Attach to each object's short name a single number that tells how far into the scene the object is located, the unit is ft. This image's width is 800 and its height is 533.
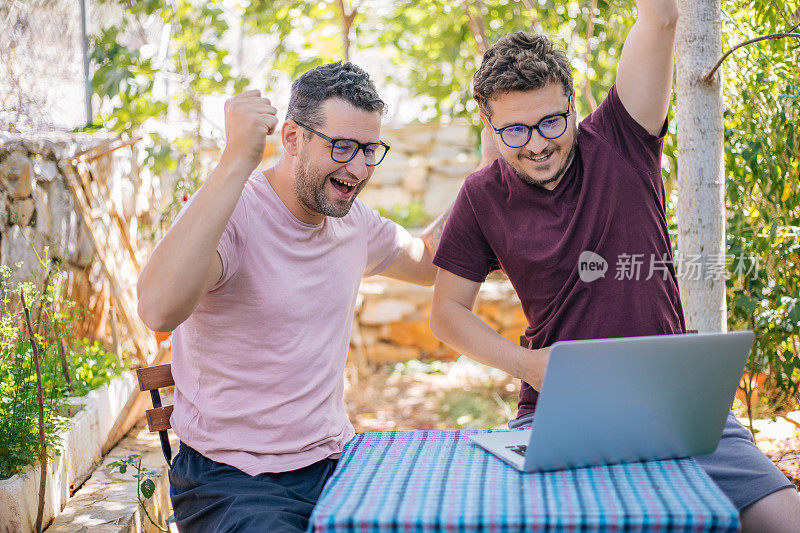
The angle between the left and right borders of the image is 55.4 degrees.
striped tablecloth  4.19
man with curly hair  6.63
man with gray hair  6.00
